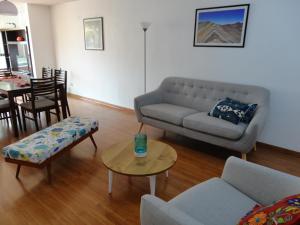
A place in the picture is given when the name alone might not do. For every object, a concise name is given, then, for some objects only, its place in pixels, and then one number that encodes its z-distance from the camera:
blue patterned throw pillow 2.59
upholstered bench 2.08
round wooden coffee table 1.79
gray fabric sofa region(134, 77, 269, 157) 2.44
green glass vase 1.98
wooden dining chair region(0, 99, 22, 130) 3.38
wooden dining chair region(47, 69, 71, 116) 3.97
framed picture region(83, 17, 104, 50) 4.69
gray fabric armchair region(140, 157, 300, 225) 1.10
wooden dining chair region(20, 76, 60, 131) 3.25
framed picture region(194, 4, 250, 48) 2.89
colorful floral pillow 0.80
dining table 3.20
